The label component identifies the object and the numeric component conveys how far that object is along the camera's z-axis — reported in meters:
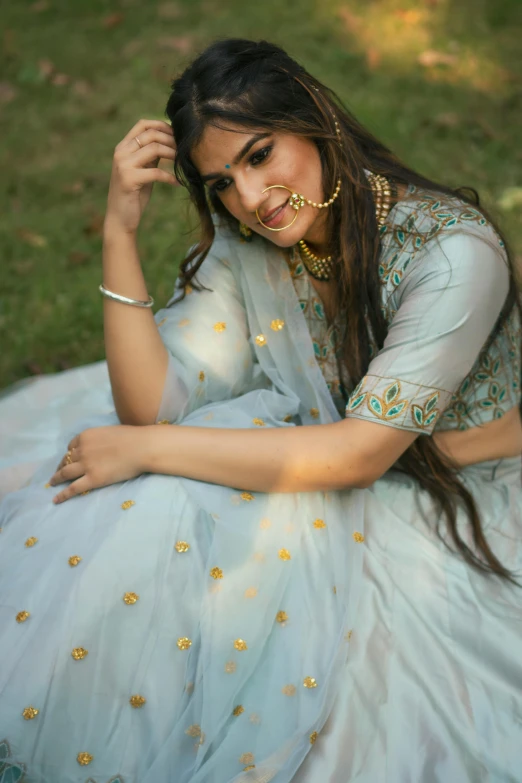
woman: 1.85
